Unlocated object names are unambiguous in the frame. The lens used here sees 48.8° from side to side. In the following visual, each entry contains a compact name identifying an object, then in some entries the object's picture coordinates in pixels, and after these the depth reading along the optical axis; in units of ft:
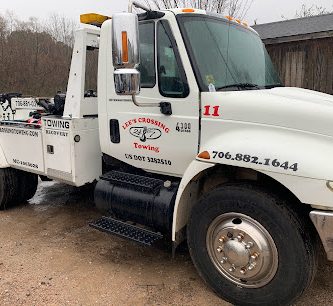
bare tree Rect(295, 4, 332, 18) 72.28
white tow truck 8.77
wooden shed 31.53
